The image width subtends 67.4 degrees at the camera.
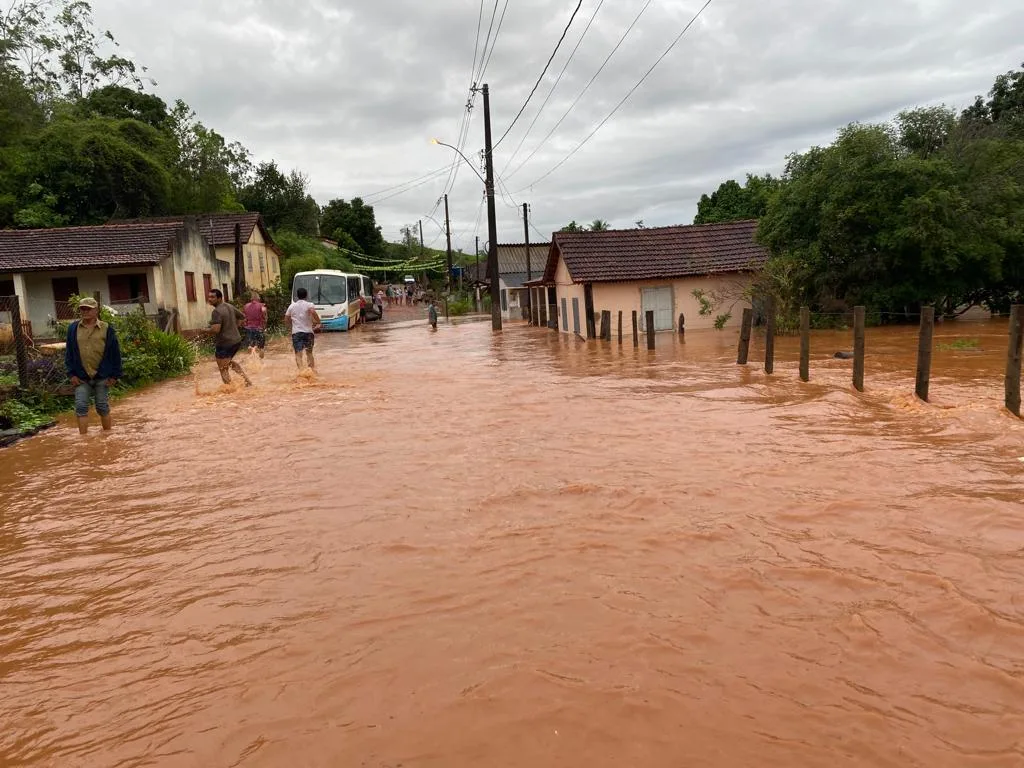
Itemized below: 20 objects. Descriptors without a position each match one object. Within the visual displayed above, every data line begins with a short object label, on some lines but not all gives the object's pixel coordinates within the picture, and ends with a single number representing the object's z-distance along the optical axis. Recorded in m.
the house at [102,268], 23.88
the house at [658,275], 25.61
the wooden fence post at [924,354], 9.77
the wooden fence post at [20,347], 11.12
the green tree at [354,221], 70.62
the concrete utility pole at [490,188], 27.17
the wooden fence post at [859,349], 11.14
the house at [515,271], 51.06
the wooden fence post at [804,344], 12.55
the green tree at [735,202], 46.81
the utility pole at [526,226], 46.53
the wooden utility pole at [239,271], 32.03
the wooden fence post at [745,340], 14.83
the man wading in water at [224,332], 12.85
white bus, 32.94
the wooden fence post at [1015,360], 8.72
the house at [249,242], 36.12
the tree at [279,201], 62.31
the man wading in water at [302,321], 15.01
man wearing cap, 9.17
